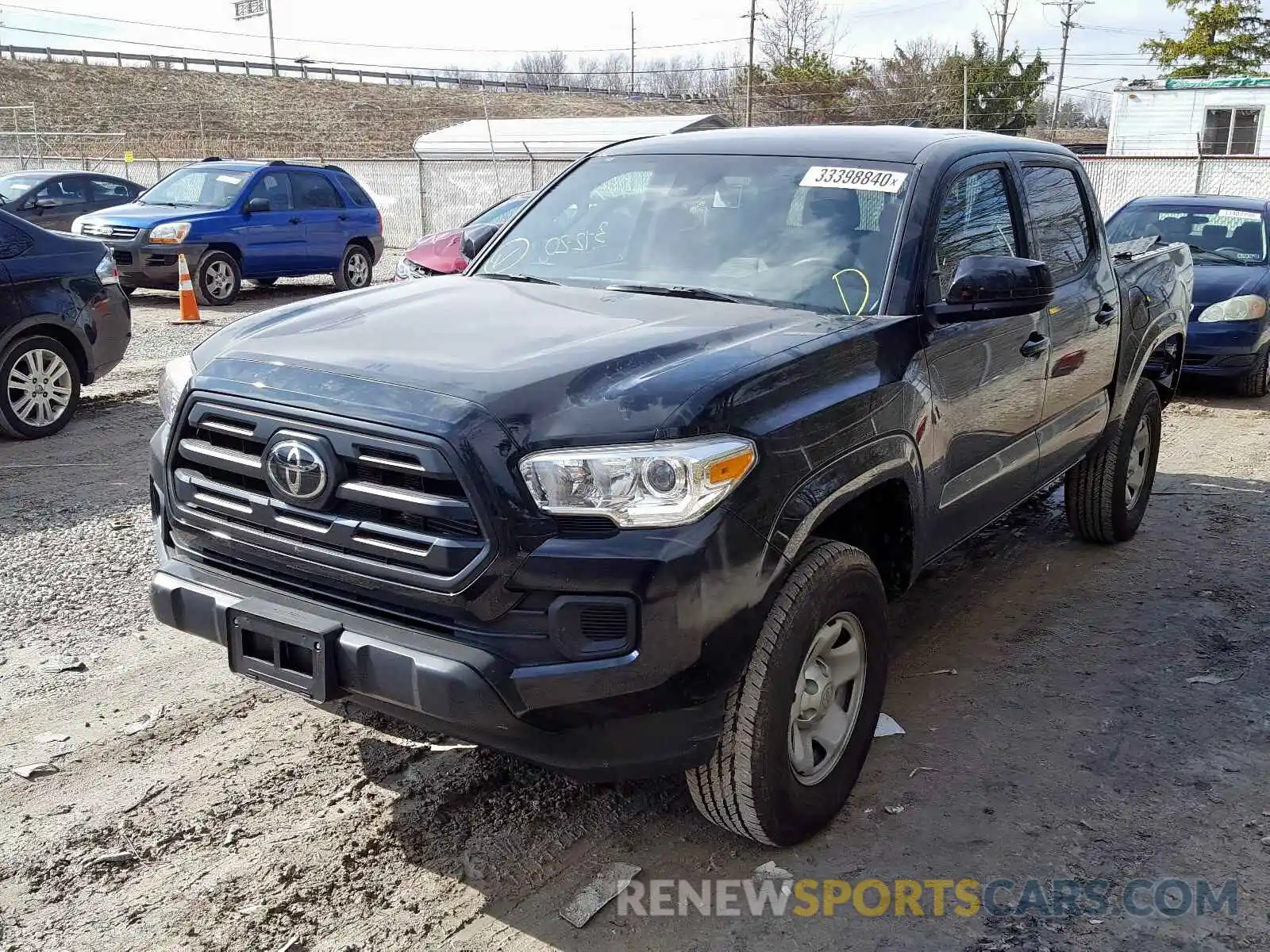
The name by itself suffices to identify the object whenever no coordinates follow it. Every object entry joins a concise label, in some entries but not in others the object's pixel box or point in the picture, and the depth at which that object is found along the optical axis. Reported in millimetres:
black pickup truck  2686
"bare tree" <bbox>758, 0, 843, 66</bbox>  50062
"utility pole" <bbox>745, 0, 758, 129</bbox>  42531
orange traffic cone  12812
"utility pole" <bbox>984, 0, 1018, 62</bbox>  48156
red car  11062
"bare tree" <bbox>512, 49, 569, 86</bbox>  81250
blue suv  13891
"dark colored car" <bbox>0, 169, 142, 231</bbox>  18234
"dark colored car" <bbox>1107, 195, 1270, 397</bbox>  9812
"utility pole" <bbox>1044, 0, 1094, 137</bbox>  56688
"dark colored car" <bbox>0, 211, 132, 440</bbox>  7418
